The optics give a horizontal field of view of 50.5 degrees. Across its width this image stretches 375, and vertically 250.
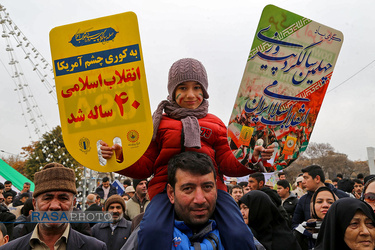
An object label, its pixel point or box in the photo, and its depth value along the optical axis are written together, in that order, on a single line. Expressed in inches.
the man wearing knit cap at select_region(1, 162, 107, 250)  114.3
